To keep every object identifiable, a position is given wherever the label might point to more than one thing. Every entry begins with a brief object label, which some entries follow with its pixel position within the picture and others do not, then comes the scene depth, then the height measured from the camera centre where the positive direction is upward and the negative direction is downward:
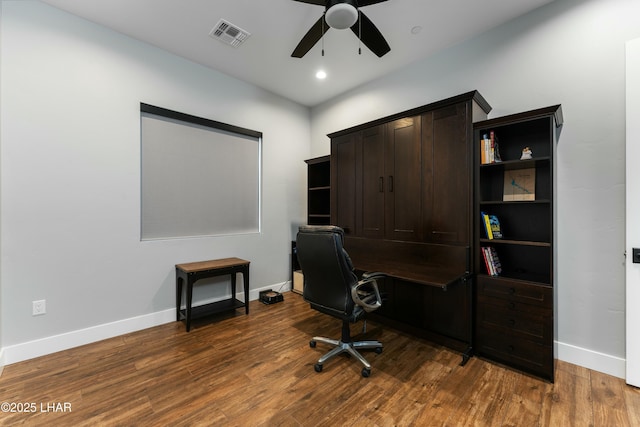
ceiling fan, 1.82 +1.54
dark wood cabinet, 2.45 +0.03
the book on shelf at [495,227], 2.41 -0.13
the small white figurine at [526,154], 2.27 +0.51
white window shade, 3.08 +0.48
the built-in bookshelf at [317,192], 4.34 +0.36
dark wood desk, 2.40 -0.78
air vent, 2.71 +1.92
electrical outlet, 2.39 -0.85
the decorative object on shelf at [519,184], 2.39 +0.26
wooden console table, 2.92 -0.75
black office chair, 2.05 -0.57
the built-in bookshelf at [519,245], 2.08 -0.30
